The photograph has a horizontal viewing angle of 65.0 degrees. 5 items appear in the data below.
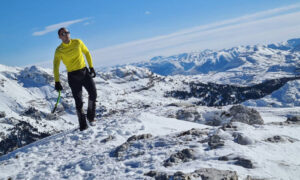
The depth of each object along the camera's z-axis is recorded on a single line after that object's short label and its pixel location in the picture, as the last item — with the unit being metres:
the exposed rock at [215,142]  10.65
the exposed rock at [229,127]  13.24
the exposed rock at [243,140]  10.73
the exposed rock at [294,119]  16.32
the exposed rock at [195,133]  12.89
